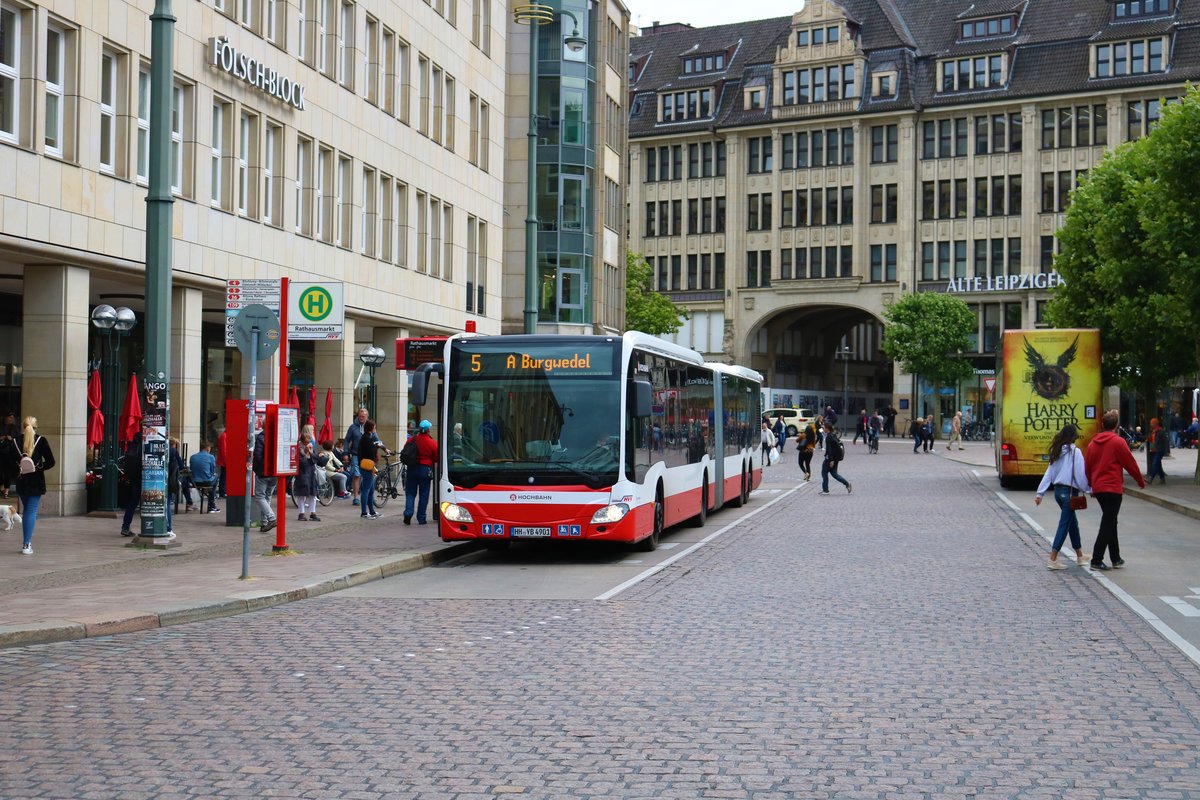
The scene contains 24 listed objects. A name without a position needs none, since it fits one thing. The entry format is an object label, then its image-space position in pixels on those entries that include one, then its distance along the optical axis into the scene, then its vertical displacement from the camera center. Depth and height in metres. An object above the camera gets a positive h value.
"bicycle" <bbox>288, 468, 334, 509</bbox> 27.73 -1.21
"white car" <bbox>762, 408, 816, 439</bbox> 82.25 +0.38
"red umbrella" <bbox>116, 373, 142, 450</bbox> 23.81 +0.04
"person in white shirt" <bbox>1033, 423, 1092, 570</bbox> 17.02 -0.62
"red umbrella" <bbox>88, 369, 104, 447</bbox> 23.93 +0.14
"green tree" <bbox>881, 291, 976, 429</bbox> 82.81 +5.01
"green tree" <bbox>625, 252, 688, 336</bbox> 78.94 +5.93
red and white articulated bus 17.80 -0.18
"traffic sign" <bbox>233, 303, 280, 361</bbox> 15.70 +0.93
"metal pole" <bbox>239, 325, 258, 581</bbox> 14.80 -0.33
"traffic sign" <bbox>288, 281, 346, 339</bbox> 17.27 +1.24
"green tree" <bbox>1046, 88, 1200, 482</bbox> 33.72 +4.18
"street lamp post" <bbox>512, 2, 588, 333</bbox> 29.11 +5.30
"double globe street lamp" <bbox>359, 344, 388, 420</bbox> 34.31 +1.43
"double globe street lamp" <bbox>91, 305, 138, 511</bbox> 23.42 +0.13
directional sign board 16.73 +1.39
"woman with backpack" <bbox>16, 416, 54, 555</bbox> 17.56 -0.71
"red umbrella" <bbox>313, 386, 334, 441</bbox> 31.41 -0.21
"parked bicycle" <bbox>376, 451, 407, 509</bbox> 28.78 -1.15
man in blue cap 23.33 -0.81
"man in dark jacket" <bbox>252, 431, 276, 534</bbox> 21.30 -1.00
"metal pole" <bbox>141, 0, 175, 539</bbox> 17.78 +2.41
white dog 20.41 -1.27
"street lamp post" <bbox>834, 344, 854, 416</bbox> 95.75 +3.41
